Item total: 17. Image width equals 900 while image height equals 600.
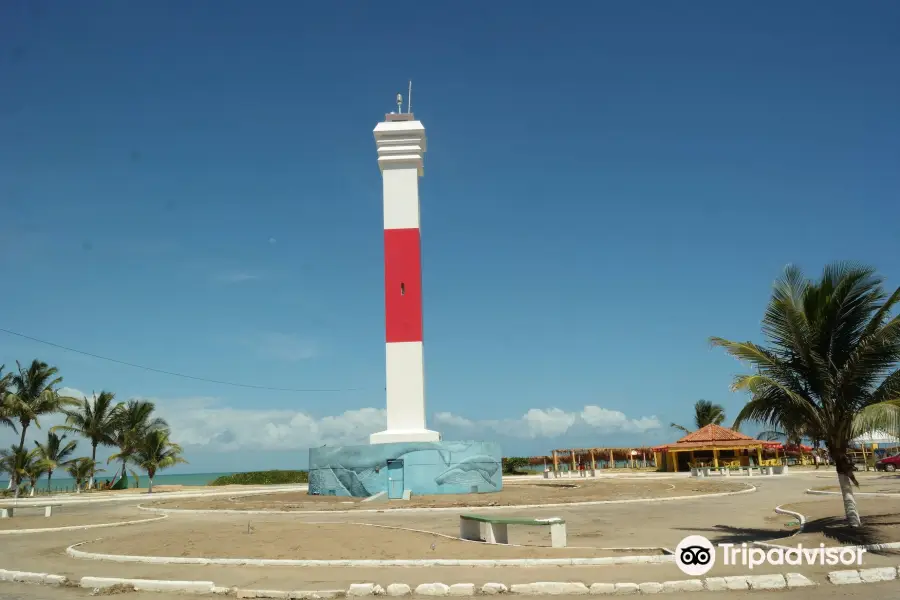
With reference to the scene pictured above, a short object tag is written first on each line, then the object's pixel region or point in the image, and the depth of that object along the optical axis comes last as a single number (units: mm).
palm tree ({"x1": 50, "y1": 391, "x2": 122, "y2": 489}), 48031
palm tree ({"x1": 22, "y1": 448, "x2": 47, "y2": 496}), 44562
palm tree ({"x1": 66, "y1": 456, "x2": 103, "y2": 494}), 48875
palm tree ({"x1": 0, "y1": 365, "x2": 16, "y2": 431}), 43281
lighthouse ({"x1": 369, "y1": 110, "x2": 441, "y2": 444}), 28609
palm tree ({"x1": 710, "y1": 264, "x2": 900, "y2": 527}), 13609
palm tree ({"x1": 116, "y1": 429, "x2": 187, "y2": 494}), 47906
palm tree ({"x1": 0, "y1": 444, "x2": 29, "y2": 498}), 44000
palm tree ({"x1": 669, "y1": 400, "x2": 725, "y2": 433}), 64438
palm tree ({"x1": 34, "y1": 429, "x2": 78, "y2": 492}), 47094
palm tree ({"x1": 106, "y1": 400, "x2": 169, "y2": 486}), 49062
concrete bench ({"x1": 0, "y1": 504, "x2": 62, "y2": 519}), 24422
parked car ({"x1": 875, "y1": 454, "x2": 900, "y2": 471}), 40219
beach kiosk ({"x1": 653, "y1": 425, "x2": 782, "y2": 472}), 47031
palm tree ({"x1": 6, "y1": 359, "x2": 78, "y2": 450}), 44031
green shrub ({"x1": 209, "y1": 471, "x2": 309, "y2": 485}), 54688
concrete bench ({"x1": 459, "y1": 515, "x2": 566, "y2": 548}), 12789
